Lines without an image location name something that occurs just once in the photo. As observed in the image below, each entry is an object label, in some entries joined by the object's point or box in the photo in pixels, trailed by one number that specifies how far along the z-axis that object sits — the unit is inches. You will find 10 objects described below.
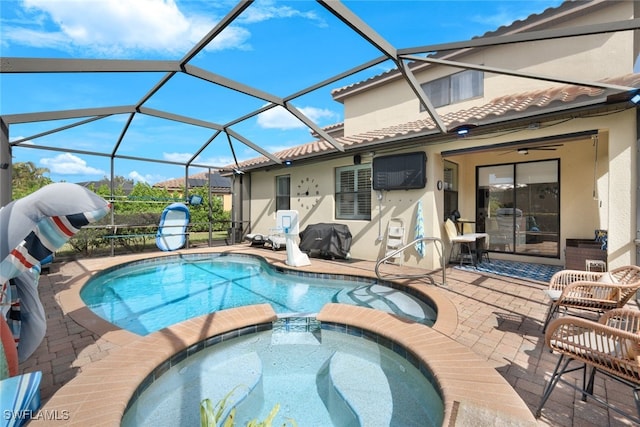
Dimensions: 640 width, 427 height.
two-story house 208.5
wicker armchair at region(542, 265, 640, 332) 133.3
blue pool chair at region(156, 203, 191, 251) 448.5
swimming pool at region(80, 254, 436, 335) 214.7
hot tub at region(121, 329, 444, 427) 108.7
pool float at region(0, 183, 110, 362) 88.1
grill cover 369.4
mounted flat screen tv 307.7
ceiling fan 319.0
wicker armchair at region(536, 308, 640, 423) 81.6
